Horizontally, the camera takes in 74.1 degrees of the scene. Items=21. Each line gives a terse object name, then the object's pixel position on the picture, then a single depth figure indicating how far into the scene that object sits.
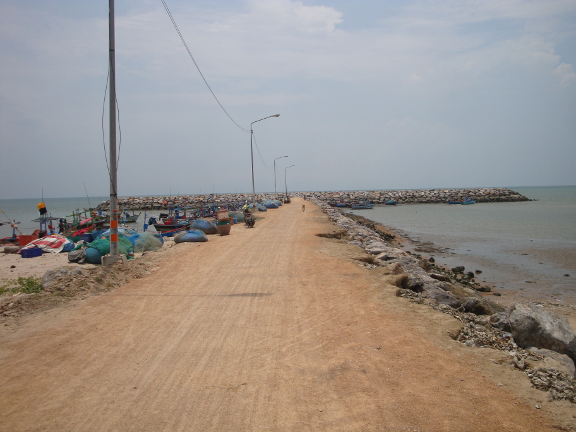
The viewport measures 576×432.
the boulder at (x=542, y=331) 5.78
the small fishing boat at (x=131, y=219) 43.61
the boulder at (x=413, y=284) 9.20
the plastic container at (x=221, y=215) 20.37
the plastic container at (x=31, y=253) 15.69
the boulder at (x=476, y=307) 8.52
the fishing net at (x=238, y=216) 26.91
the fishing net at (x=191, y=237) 15.94
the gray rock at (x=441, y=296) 8.45
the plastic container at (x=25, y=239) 18.72
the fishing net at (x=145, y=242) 14.84
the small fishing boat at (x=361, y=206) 72.75
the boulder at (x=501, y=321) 6.55
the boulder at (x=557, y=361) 4.72
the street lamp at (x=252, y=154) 34.61
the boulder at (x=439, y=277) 12.56
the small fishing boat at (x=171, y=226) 29.45
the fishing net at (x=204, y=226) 18.70
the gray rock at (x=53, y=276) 8.47
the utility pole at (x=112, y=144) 10.54
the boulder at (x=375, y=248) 15.08
